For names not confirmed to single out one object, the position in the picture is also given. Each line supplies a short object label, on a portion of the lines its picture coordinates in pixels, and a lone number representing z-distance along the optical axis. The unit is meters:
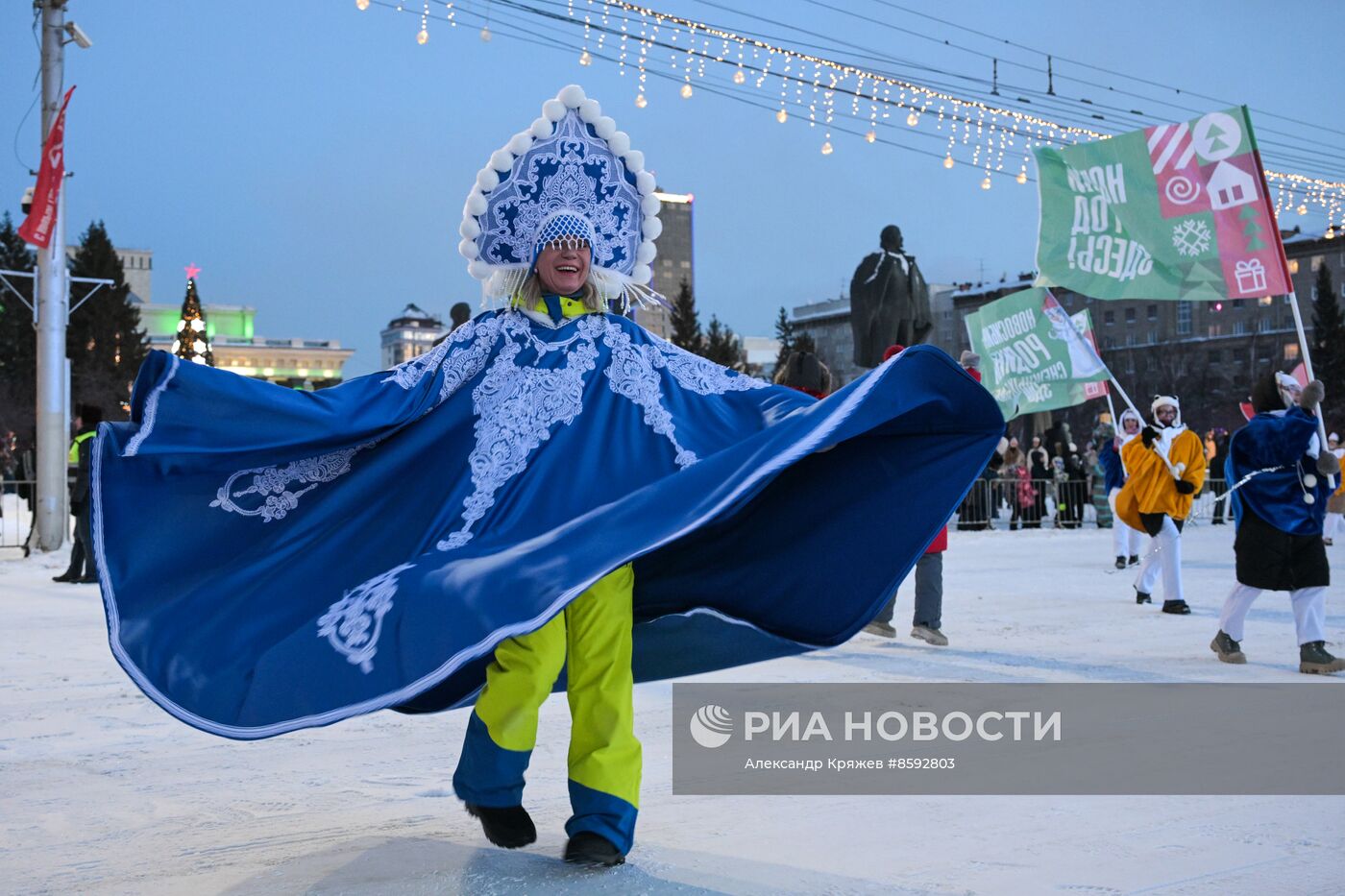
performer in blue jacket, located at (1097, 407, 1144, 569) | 14.10
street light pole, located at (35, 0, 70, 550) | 17.02
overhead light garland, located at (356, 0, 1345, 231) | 14.49
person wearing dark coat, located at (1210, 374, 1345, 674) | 7.44
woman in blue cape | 3.40
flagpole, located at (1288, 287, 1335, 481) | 10.42
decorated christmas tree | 50.28
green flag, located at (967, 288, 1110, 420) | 17.19
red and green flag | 11.73
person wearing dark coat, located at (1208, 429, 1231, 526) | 26.58
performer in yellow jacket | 10.43
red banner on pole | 16.70
